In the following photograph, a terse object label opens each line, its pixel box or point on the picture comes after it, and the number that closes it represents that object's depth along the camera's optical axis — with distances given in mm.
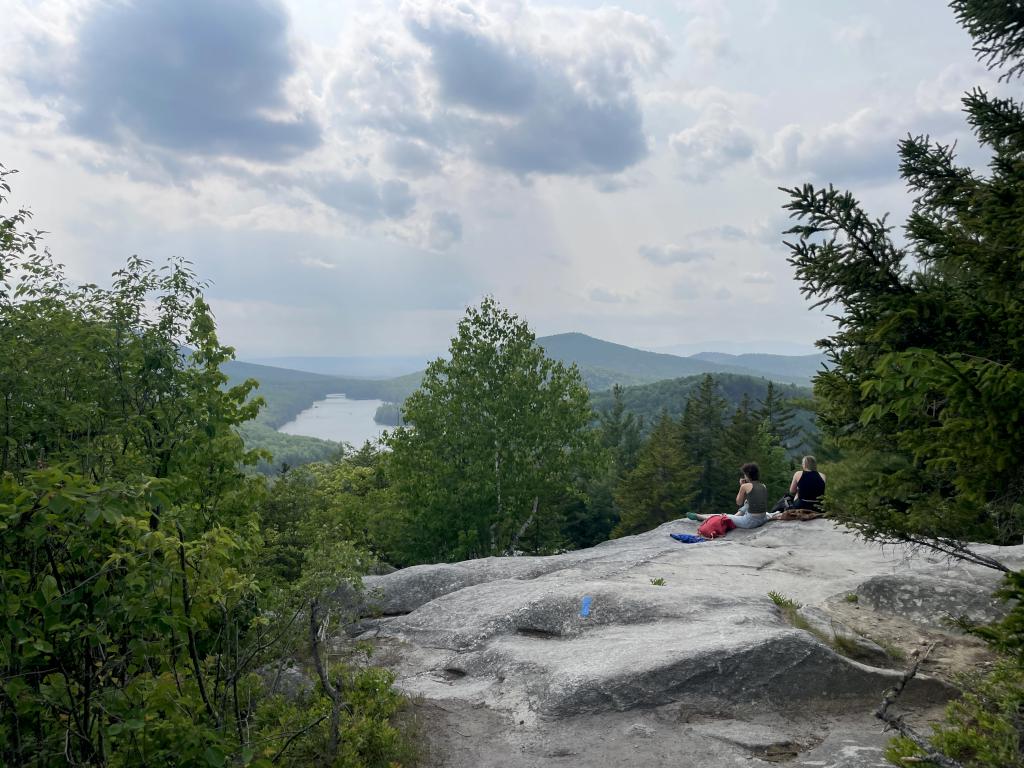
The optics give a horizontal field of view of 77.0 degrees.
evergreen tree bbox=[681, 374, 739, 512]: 53938
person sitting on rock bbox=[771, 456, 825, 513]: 17516
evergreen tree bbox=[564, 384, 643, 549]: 59031
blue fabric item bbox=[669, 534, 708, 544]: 16906
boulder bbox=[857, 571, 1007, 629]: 9297
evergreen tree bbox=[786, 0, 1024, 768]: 4840
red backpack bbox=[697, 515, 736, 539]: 17266
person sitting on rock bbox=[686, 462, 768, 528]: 17234
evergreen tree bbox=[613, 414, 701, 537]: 47500
